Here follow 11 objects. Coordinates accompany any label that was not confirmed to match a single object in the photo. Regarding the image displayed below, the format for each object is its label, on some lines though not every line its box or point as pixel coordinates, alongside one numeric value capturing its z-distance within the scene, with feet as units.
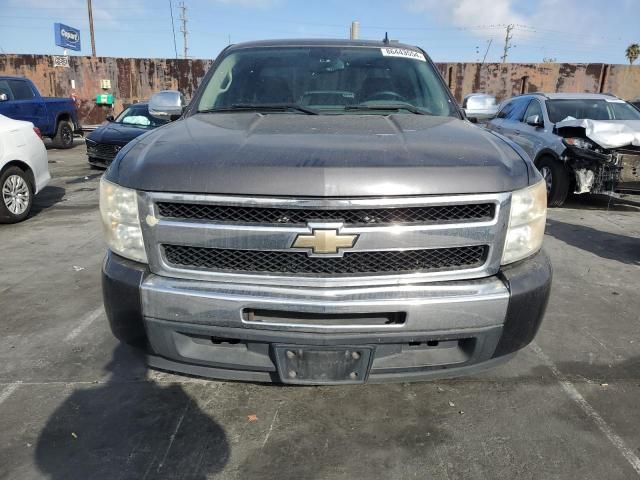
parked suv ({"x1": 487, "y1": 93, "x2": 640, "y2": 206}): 23.36
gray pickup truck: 6.57
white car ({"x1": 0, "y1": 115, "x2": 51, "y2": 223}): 21.06
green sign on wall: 66.18
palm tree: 175.83
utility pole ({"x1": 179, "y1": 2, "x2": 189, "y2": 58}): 213.87
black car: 33.60
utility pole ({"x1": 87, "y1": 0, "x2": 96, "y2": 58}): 104.32
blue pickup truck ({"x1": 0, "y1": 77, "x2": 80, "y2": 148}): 39.81
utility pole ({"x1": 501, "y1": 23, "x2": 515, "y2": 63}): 214.69
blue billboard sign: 95.25
